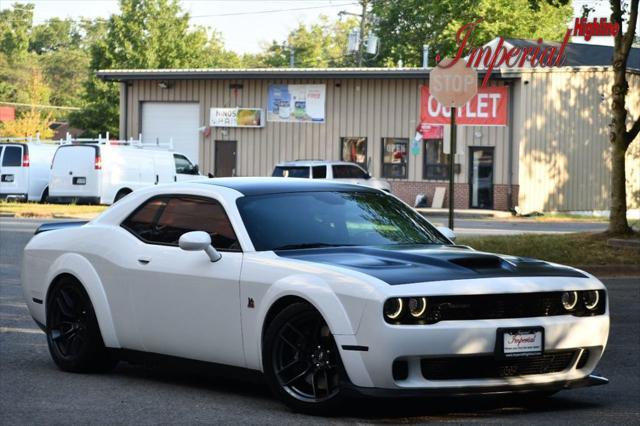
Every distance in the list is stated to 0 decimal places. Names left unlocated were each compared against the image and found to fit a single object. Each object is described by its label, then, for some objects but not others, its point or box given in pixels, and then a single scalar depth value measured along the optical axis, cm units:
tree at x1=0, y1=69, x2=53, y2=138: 7800
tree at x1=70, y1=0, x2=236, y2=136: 7838
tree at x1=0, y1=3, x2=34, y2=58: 11994
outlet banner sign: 4588
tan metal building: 4569
